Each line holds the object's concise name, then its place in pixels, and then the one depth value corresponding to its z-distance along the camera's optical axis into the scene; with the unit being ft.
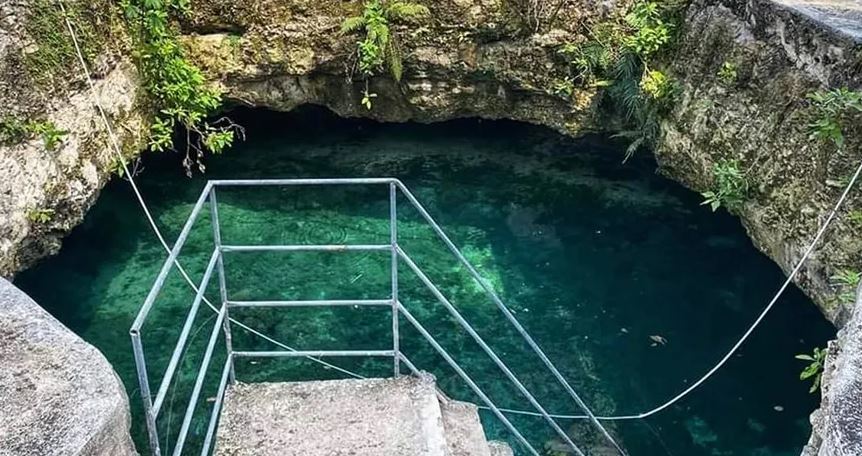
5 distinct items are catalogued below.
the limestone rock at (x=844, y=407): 6.88
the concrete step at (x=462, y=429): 11.03
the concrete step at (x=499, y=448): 12.25
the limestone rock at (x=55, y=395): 7.63
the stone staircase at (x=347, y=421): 10.34
